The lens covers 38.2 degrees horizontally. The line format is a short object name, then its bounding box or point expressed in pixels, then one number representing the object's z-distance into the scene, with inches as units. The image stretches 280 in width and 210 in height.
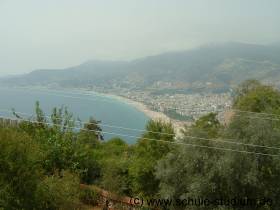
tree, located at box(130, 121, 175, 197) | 875.4
